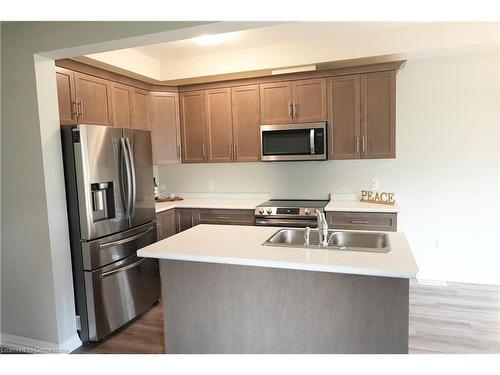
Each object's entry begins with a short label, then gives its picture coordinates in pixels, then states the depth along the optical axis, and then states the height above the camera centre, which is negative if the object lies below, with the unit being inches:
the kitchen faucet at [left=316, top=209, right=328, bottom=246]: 76.4 -16.8
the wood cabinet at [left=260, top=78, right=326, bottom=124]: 138.5 +24.9
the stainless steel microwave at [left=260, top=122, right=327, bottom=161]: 136.3 +7.4
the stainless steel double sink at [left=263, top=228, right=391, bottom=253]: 80.7 -20.5
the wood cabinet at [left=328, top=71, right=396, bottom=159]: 131.3 +16.7
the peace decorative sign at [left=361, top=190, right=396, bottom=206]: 139.8 -17.8
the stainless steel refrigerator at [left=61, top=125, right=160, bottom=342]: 98.4 -18.2
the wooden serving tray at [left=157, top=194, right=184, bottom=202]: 165.8 -18.3
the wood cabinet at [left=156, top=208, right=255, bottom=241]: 143.0 -25.1
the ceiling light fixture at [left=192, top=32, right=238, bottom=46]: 126.6 +48.5
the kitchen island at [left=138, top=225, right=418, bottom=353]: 64.6 -29.7
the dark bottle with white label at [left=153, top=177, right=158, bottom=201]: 176.1 -12.9
